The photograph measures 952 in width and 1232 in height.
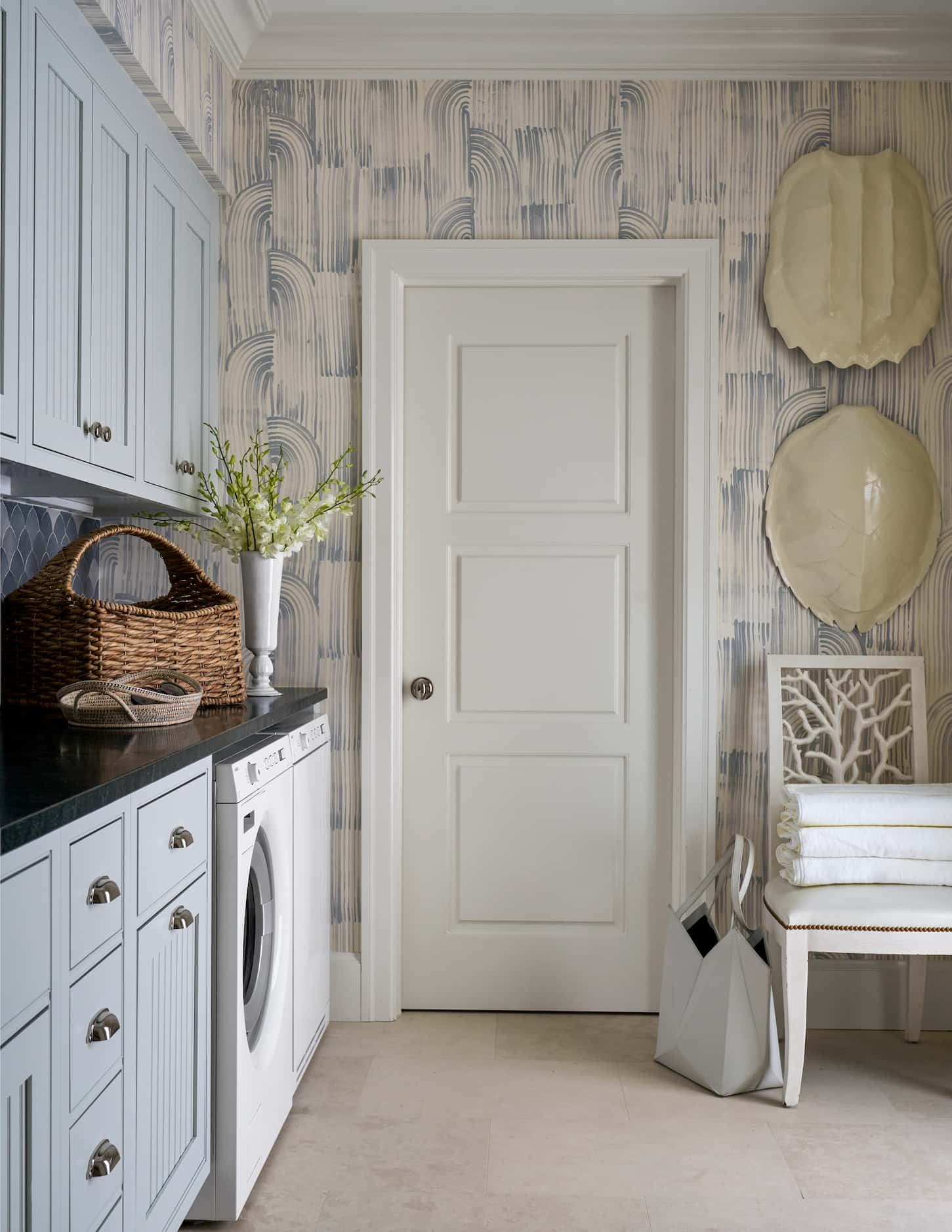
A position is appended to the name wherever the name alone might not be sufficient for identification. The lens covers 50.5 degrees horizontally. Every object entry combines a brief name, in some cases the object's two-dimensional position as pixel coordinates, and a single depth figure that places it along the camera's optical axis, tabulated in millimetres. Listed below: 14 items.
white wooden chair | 2727
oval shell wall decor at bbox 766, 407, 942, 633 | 2809
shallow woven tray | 1797
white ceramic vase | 2570
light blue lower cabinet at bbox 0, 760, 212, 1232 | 1091
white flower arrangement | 2551
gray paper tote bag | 2334
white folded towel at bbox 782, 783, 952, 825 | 2436
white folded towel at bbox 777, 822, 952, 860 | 2422
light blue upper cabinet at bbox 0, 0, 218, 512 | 1679
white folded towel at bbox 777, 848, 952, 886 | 2416
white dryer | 2289
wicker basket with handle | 1955
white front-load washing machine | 1783
